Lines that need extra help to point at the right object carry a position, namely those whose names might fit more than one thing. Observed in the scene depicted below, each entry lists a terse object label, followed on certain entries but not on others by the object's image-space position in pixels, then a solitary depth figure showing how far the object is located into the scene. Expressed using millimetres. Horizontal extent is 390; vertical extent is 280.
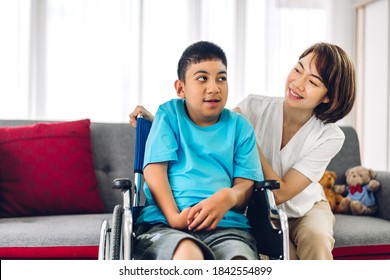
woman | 1501
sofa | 1598
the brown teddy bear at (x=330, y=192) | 2080
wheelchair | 1167
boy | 1230
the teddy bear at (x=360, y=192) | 2033
